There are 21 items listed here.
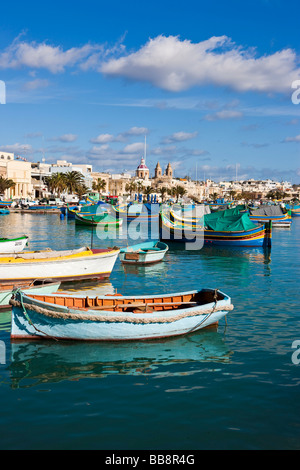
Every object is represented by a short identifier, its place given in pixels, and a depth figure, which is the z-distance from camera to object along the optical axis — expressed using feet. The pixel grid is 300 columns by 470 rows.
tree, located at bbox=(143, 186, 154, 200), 529.57
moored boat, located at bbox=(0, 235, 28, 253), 96.17
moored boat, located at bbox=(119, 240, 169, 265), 104.32
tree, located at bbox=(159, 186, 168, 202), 605.77
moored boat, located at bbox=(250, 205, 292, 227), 249.55
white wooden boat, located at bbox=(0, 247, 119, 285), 70.85
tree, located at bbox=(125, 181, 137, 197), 568.82
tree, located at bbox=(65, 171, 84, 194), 407.81
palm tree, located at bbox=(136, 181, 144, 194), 584.15
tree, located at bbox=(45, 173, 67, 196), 396.57
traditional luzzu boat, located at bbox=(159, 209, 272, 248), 144.97
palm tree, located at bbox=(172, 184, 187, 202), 625.41
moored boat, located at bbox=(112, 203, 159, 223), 258.69
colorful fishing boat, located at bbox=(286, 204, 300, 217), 397.76
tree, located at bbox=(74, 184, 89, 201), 427.33
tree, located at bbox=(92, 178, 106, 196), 501.60
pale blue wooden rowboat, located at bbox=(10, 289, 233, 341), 46.11
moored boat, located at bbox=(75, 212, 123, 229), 208.74
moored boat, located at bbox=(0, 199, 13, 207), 319.45
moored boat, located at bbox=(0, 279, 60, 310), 56.08
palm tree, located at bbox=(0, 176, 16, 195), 349.31
